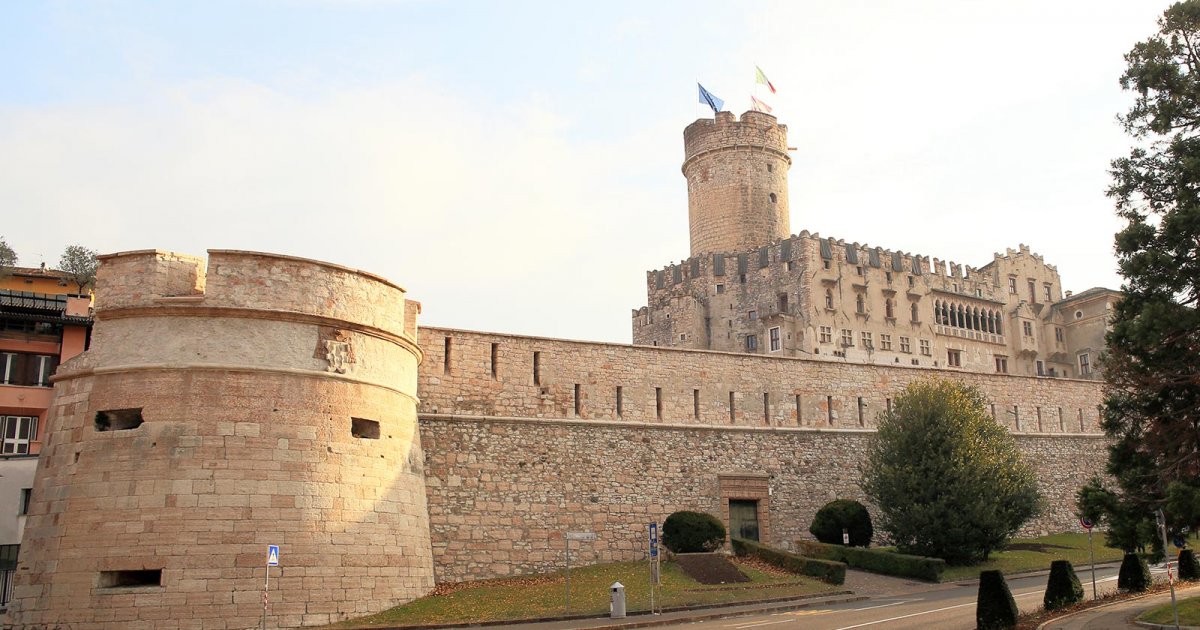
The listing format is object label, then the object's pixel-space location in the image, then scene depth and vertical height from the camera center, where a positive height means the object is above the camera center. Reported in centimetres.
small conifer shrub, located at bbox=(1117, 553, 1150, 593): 2344 -146
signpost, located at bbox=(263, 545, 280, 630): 1961 -69
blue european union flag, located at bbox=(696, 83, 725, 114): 6407 +2717
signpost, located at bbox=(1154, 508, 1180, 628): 1795 -13
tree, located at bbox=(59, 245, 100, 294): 5206 +1471
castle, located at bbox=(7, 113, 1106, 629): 2050 +207
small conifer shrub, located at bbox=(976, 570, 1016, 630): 1810 -165
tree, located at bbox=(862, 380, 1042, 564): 3091 +117
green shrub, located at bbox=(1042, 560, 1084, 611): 2077 -155
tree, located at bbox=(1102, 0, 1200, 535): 1831 +432
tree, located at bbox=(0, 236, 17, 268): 5131 +1411
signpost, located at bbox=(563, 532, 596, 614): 2404 -40
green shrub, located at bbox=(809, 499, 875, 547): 3225 -23
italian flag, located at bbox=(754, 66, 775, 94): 6347 +2812
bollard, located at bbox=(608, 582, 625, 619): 2244 -188
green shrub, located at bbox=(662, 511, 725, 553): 2969 -44
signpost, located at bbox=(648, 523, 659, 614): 2370 -70
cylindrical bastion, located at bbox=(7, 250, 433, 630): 2017 +136
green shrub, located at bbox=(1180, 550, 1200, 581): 2452 -135
